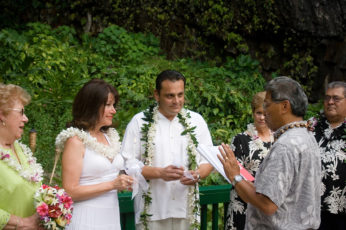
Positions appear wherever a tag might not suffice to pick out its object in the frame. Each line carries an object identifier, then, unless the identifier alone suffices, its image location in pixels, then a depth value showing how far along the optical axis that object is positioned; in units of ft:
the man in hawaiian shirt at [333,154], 11.56
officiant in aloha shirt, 7.91
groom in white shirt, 10.87
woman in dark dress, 12.20
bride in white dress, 9.34
